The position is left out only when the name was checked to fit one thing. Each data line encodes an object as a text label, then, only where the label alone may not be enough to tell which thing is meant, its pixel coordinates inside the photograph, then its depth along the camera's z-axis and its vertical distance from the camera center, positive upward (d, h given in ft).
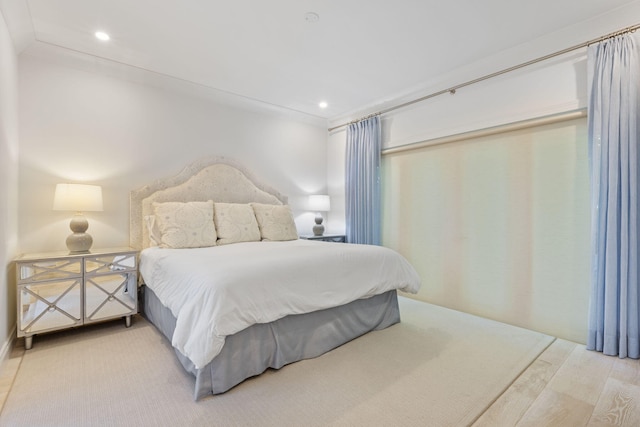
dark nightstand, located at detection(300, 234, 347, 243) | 13.81 -1.28
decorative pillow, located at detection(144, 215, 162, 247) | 10.13 -0.81
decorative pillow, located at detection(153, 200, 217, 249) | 9.65 -0.55
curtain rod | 7.58 +4.37
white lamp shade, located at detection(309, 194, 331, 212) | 15.11 +0.31
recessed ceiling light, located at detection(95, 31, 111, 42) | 8.39 +4.70
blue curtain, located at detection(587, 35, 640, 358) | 7.17 +0.39
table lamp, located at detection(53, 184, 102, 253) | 8.61 +0.07
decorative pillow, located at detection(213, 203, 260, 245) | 10.78 -0.54
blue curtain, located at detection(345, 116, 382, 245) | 13.55 +1.26
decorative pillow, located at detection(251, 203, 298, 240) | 11.78 -0.52
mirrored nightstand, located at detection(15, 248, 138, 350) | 7.66 -2.22
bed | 5.84 -1.67
